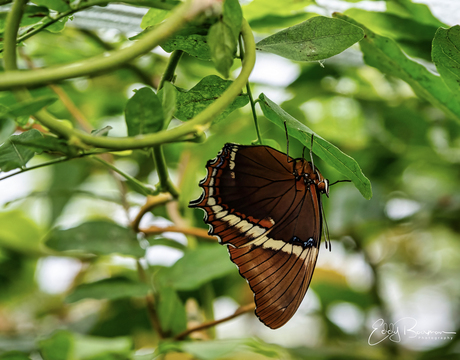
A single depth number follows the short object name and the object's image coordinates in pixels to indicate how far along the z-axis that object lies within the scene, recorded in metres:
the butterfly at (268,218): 0.69
